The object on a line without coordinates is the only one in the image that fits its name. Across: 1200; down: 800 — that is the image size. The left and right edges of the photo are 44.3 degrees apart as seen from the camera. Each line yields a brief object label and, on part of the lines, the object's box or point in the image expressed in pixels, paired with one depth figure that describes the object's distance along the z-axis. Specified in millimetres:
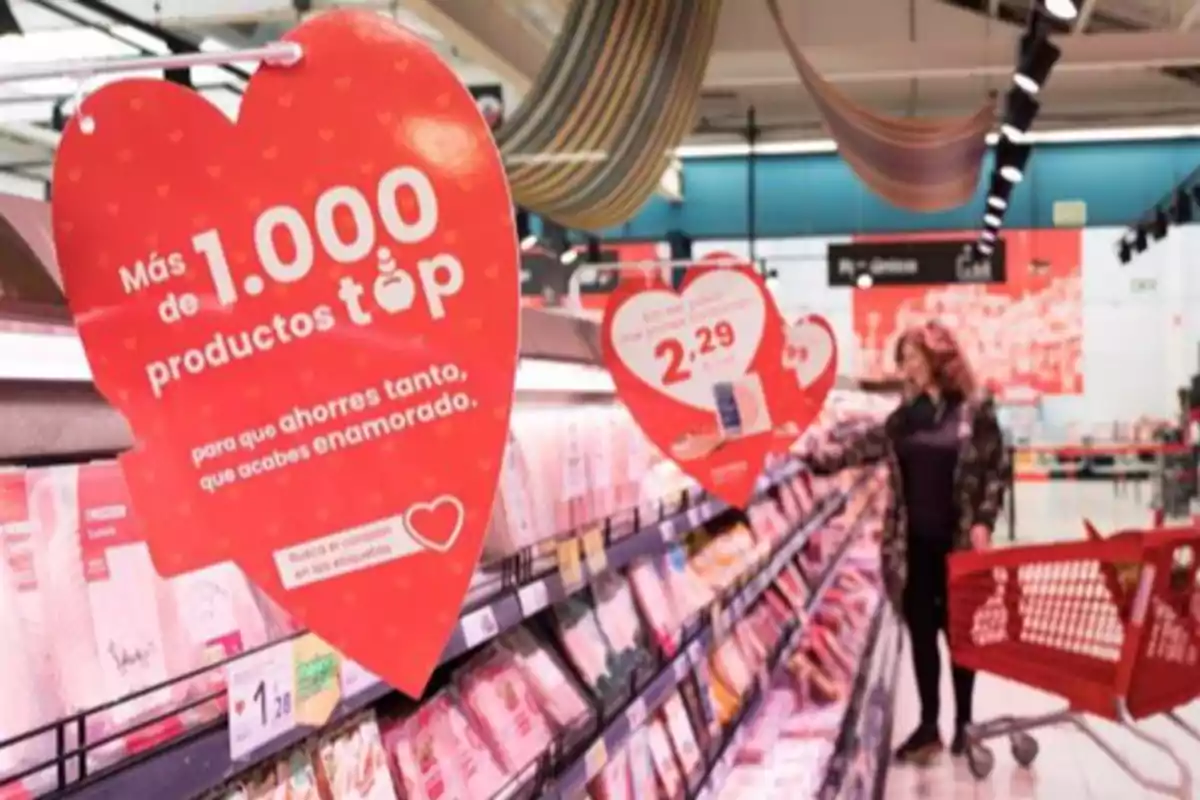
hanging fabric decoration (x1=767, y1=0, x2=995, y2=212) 6730
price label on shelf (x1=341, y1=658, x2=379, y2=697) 1494
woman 5742
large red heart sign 1107
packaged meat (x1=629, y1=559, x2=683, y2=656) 3172
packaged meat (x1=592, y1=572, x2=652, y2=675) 2904
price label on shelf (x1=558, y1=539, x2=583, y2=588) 2352
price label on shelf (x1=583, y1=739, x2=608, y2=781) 2426
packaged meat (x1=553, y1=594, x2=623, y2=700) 2697
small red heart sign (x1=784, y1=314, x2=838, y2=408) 5605
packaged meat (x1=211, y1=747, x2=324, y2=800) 1506
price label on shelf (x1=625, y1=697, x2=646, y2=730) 2742
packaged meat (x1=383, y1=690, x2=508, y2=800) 1935
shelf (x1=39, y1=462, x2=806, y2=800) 1131
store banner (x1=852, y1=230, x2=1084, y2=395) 16812
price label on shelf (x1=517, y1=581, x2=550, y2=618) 2113
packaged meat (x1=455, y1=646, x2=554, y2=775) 2221
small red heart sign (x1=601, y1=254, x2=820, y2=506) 3256
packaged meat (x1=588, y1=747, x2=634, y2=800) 2805
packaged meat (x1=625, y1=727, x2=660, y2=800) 2967
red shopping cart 4301
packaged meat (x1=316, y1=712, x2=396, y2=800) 1687
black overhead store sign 12992
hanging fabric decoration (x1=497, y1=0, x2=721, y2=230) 4996
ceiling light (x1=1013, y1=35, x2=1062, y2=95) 6523
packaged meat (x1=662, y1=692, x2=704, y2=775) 3320
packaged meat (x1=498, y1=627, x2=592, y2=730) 2482
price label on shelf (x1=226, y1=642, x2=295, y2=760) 1282
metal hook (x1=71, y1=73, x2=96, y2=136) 1111
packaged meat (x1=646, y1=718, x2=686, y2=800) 3148
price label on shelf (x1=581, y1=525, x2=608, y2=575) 2520
